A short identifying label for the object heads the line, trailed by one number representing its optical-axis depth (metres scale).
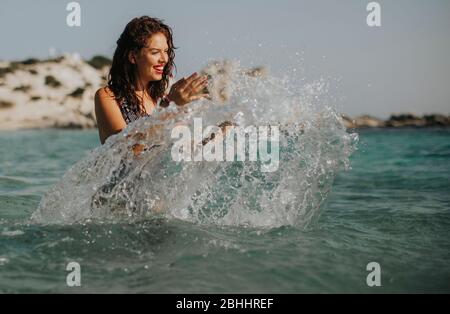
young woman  5.18
